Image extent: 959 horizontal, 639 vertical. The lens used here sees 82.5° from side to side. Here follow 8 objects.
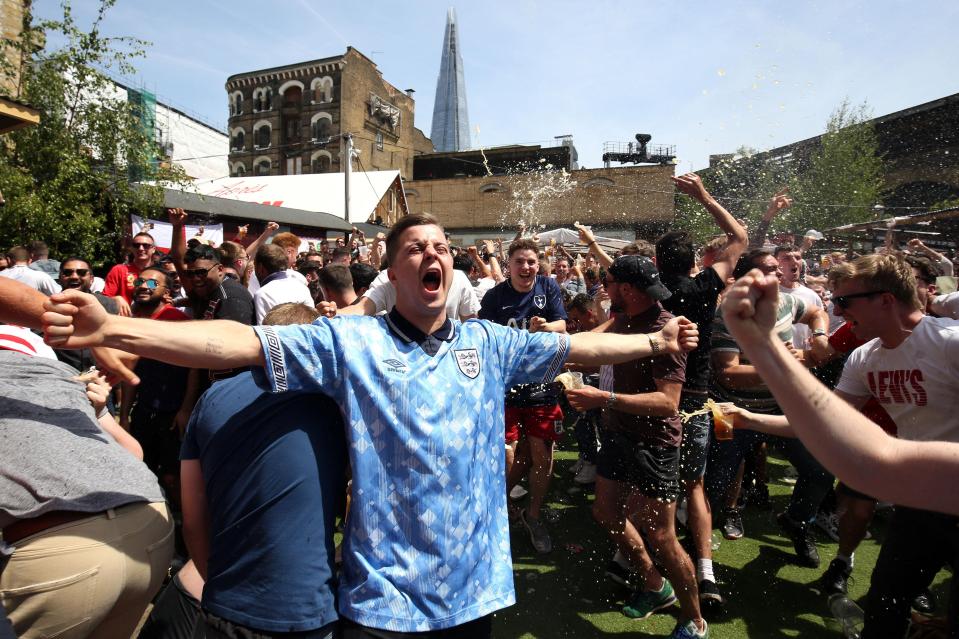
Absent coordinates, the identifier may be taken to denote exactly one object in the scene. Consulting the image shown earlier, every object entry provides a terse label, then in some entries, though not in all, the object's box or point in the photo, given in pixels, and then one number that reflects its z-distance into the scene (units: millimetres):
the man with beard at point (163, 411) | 4105
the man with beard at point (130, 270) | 6648
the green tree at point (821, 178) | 23203
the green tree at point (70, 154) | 10352
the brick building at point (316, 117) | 46500
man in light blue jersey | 1634
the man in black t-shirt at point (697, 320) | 3719
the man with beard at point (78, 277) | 5230
